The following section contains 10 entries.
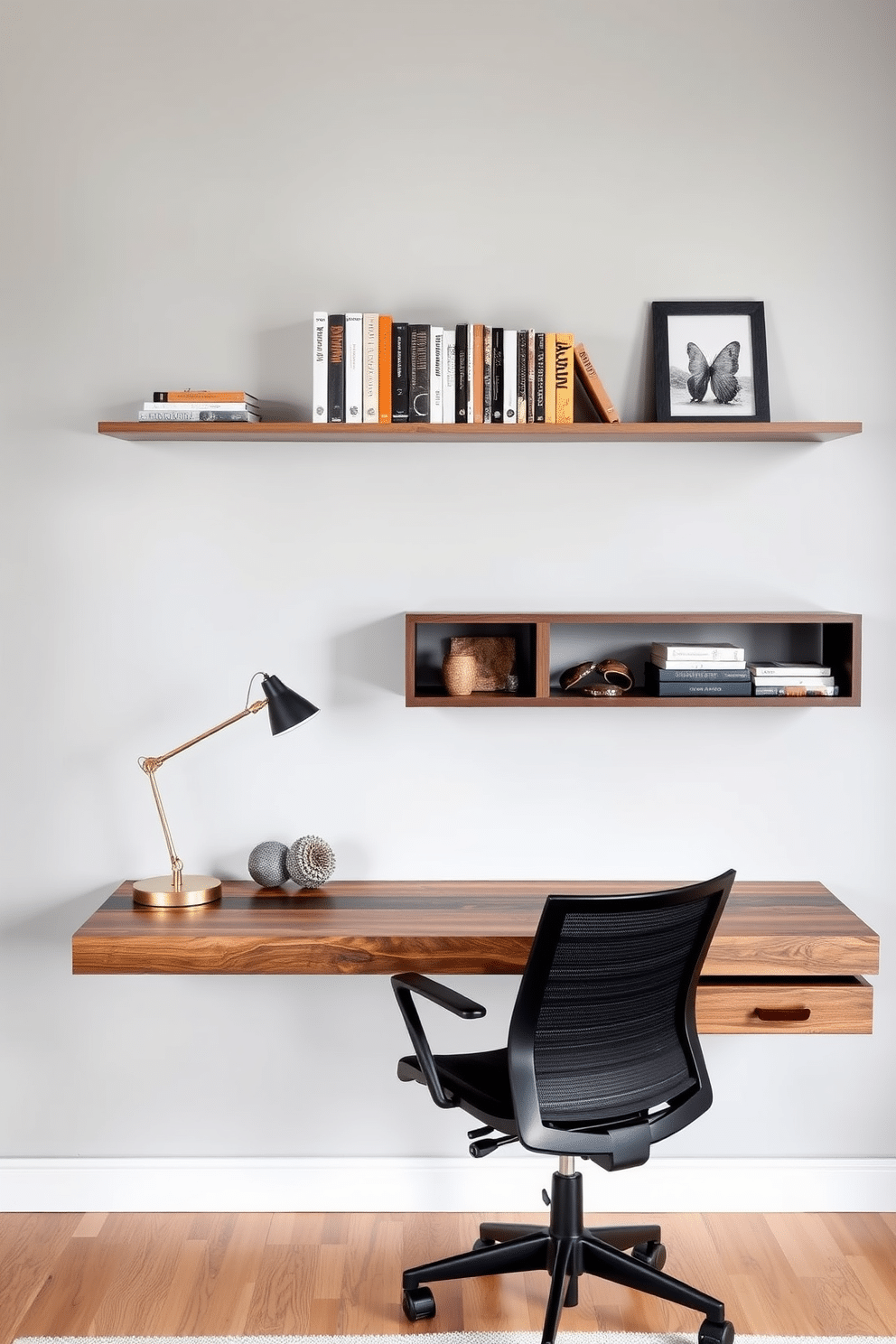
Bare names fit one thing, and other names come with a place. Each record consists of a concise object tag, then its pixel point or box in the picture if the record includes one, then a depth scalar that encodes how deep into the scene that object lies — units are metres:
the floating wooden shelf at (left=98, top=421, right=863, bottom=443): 2.73
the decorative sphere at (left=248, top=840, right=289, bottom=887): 2.86
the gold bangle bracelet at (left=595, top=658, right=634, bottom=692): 2.88
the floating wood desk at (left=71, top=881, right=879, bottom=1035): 2.54
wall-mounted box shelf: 2.80
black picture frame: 2.88
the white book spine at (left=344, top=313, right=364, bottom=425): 2.74
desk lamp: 2.75
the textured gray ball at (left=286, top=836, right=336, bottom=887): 2.85
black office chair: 2.21
